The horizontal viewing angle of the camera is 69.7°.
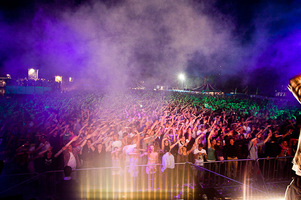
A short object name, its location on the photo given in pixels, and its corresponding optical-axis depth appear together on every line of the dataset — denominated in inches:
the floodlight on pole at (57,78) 1310.5
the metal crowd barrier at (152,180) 157.4
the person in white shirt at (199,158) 198.5
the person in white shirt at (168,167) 187.8
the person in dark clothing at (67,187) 126.3
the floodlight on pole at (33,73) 1310.7
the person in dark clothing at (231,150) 223.7
